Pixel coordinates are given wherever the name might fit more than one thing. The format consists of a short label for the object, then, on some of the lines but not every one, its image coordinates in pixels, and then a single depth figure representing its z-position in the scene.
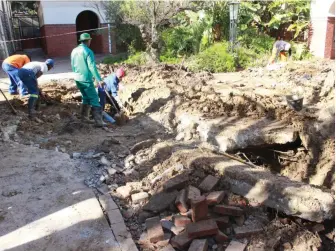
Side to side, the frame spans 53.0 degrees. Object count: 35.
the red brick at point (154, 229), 3.13
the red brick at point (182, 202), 3.43
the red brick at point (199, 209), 3.12
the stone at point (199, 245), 2.89
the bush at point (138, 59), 14.96
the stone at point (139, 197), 3.80
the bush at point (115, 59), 16.09
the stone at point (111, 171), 4.48
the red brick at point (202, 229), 3.00
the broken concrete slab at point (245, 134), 5.91
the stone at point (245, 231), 3.12
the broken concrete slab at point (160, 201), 3.56
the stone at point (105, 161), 4.77
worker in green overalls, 6.19
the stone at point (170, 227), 3.18
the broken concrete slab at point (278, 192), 3.30
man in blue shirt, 7.38
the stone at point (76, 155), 5.04
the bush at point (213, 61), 13.09
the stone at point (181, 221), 3.19
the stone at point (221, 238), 3.07
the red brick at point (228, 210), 3.28
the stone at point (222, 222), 3.21
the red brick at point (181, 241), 2.97
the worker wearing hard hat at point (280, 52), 12.78
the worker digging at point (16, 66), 8.42
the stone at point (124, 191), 3.91
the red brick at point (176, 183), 3.74
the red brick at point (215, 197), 3.36
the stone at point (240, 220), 3.28
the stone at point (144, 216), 3.52
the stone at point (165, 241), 3.08
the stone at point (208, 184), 3.68
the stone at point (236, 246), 2.94
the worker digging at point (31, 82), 7.06
